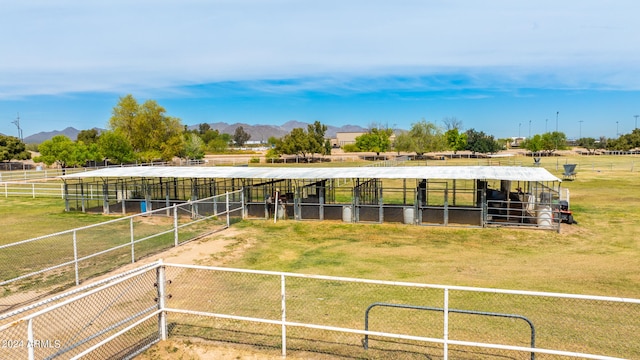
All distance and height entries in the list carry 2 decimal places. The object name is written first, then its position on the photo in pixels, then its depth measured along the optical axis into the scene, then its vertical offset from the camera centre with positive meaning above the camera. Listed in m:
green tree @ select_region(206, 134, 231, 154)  144.31 +0.92
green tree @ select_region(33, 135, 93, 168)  60.38 -0.08
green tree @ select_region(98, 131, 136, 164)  65.31 +0.52
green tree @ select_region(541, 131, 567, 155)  121.88 +0.62
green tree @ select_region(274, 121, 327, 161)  100.62 +0.85
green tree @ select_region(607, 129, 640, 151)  126.40 +0.51
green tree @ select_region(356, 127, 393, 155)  117.93 +1.36
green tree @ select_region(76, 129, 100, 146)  111.60 +4.37
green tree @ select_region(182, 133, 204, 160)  86.88 +0.20
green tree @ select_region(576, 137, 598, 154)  158.85 +0.23
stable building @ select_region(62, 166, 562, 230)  21.27 -2.90
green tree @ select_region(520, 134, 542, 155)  121.62 +0.10
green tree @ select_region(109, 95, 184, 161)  77.88 +4.11
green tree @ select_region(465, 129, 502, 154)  123.56 +0.42
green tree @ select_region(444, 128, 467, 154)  121.69 +1.55
